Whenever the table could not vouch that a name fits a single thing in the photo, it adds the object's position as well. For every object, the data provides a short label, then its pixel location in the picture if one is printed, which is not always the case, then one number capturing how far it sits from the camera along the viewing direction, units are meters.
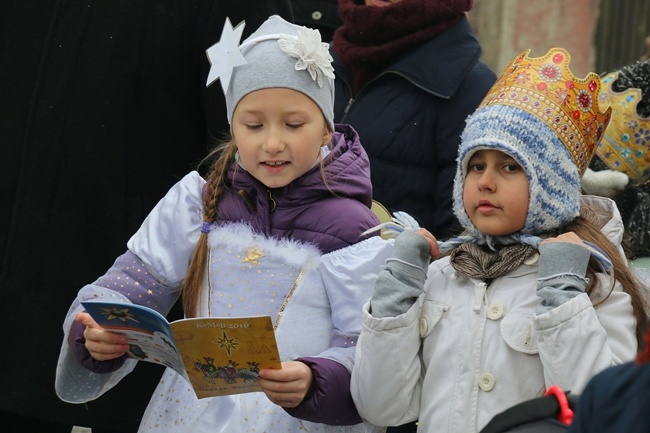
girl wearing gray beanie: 6.57
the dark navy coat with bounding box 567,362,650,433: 3.62
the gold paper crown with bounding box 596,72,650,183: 8.36
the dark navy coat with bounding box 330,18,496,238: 8.70
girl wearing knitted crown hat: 6.14
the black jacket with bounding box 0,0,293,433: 7.97
